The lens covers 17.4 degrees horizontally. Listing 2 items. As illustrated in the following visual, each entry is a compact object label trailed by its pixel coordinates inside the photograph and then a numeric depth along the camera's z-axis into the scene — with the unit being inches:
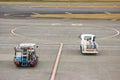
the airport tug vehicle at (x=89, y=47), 1987.0
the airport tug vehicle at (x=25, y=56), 1702.8
